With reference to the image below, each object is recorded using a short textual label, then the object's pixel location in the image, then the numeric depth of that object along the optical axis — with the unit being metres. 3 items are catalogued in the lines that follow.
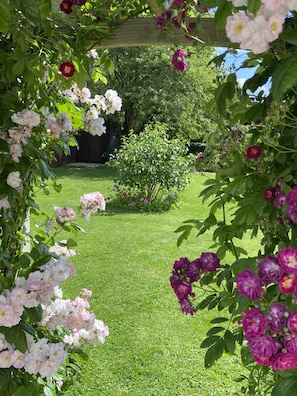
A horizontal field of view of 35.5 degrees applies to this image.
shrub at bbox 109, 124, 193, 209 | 7.02
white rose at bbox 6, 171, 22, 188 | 1.43
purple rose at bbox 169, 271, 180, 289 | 1.24
